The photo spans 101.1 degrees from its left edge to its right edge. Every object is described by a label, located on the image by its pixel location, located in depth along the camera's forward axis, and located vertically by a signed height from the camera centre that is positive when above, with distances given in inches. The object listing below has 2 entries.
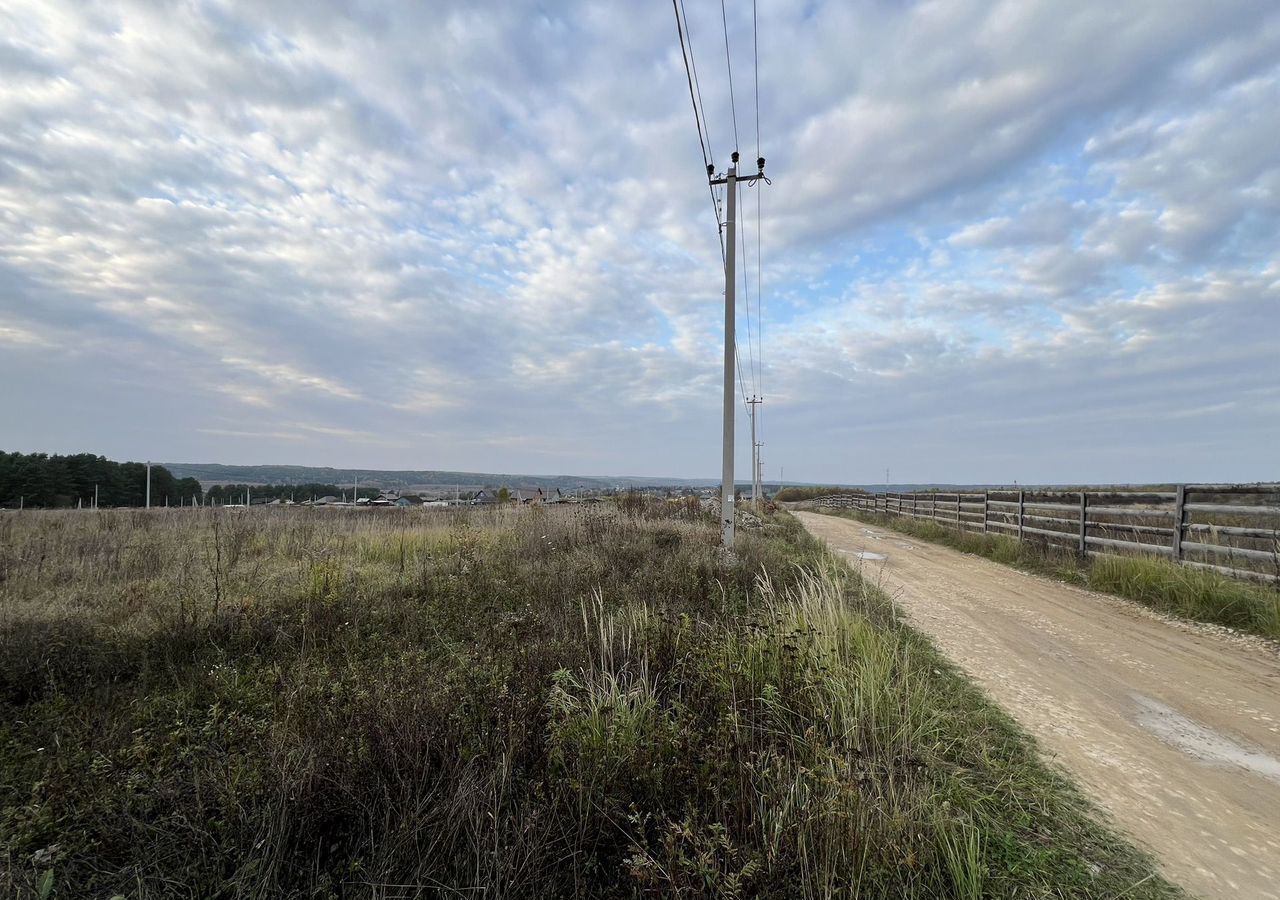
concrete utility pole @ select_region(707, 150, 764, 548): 367.9 +100.9
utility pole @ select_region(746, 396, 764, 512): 1578.7 +30.7
